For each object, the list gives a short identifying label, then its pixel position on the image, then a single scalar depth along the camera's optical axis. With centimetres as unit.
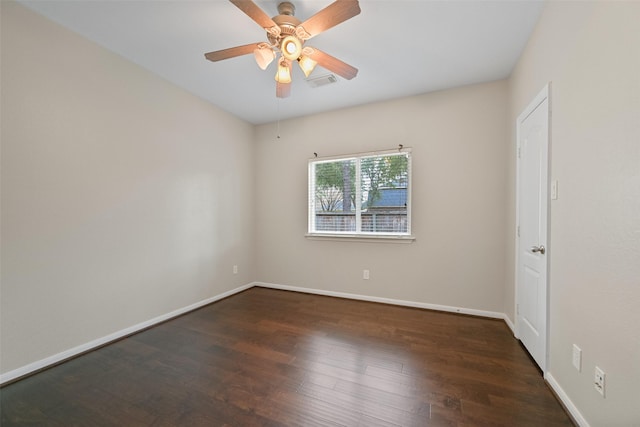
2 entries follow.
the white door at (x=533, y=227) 179
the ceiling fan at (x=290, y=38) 145
